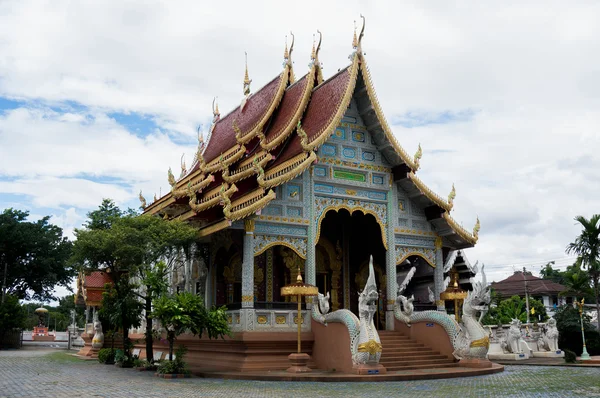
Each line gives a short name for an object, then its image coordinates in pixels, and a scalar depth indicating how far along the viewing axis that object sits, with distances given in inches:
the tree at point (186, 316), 575.5
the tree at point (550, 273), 2713.6
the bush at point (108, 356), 816.9
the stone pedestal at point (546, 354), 912.3
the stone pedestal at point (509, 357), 869.2
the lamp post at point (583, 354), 796.3
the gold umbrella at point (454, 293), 724.7
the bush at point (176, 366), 584.1
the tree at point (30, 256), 1653.5
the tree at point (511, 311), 1603.1
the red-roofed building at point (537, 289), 2126.0
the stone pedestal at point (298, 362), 579.8
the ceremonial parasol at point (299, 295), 583.2
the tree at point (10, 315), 1365.7
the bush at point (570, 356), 748.6
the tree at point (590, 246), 1067.9
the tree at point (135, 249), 653.9
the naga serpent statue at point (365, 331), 562.6
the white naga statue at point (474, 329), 637.3
